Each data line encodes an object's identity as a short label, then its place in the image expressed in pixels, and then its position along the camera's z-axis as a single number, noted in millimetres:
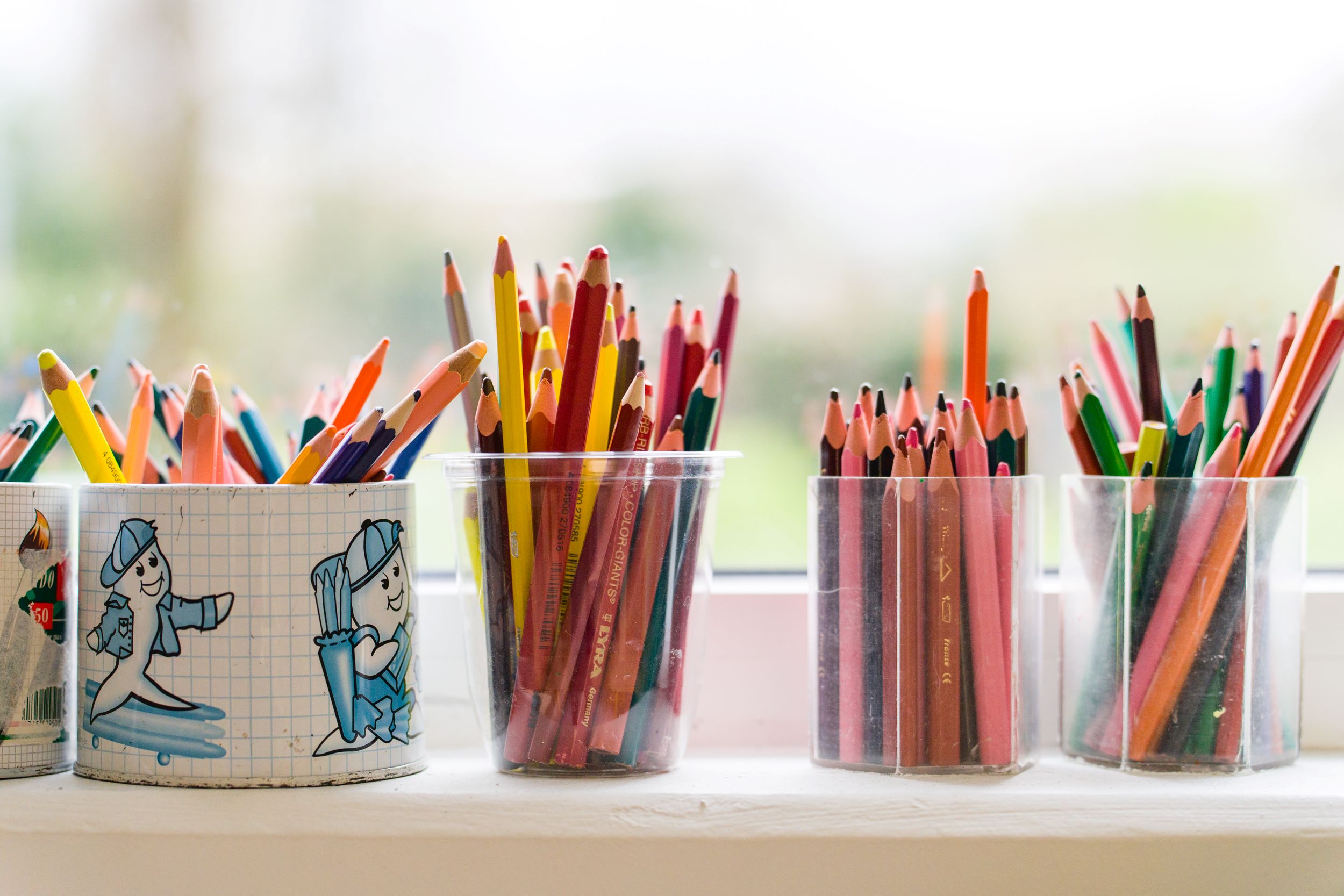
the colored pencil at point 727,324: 1016
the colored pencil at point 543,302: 1024
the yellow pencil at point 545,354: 981
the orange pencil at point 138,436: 999
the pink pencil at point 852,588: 988
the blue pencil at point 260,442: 1003
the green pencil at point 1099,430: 992
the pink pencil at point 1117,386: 1023
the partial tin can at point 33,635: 978
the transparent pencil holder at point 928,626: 979
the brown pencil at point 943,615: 978
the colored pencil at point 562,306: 995
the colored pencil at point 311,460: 969
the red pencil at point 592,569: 973
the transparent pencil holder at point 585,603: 974
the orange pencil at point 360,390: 996
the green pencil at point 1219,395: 1007
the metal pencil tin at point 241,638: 961
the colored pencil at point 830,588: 992
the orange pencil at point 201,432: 962
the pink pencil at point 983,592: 978
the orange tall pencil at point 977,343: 1005
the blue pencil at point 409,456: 995
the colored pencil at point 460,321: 998
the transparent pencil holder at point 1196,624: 985
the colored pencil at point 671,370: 1008
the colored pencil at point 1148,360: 999
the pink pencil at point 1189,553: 986
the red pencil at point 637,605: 975
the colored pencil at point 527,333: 999
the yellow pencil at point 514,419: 976
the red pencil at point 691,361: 1009
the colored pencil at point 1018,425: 987
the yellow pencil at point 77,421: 969
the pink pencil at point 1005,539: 983
